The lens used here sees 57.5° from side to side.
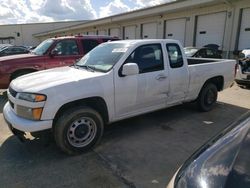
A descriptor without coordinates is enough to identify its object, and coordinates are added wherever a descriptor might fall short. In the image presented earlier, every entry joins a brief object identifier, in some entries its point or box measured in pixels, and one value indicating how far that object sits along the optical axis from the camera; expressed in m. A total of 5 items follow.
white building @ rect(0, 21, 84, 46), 55.28
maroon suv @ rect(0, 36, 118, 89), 6.98
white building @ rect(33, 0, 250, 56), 13.95
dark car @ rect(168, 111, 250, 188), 1.38
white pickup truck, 3.41
